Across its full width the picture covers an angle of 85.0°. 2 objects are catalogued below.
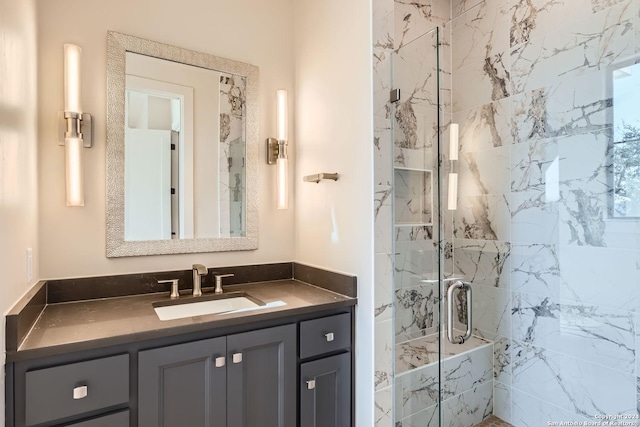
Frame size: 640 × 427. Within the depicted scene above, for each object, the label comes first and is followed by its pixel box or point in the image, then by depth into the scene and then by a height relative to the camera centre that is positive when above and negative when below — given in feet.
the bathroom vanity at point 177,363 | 3.59 -1.85
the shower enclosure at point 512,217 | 5.60 -0.14
